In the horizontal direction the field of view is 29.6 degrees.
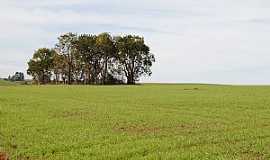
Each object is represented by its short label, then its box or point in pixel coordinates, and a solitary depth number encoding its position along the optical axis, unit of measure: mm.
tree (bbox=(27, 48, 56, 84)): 141750
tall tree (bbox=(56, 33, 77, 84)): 134000
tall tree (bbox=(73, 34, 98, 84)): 132875
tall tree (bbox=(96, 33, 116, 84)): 131125
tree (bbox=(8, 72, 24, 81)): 184150
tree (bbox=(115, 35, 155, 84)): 130750
